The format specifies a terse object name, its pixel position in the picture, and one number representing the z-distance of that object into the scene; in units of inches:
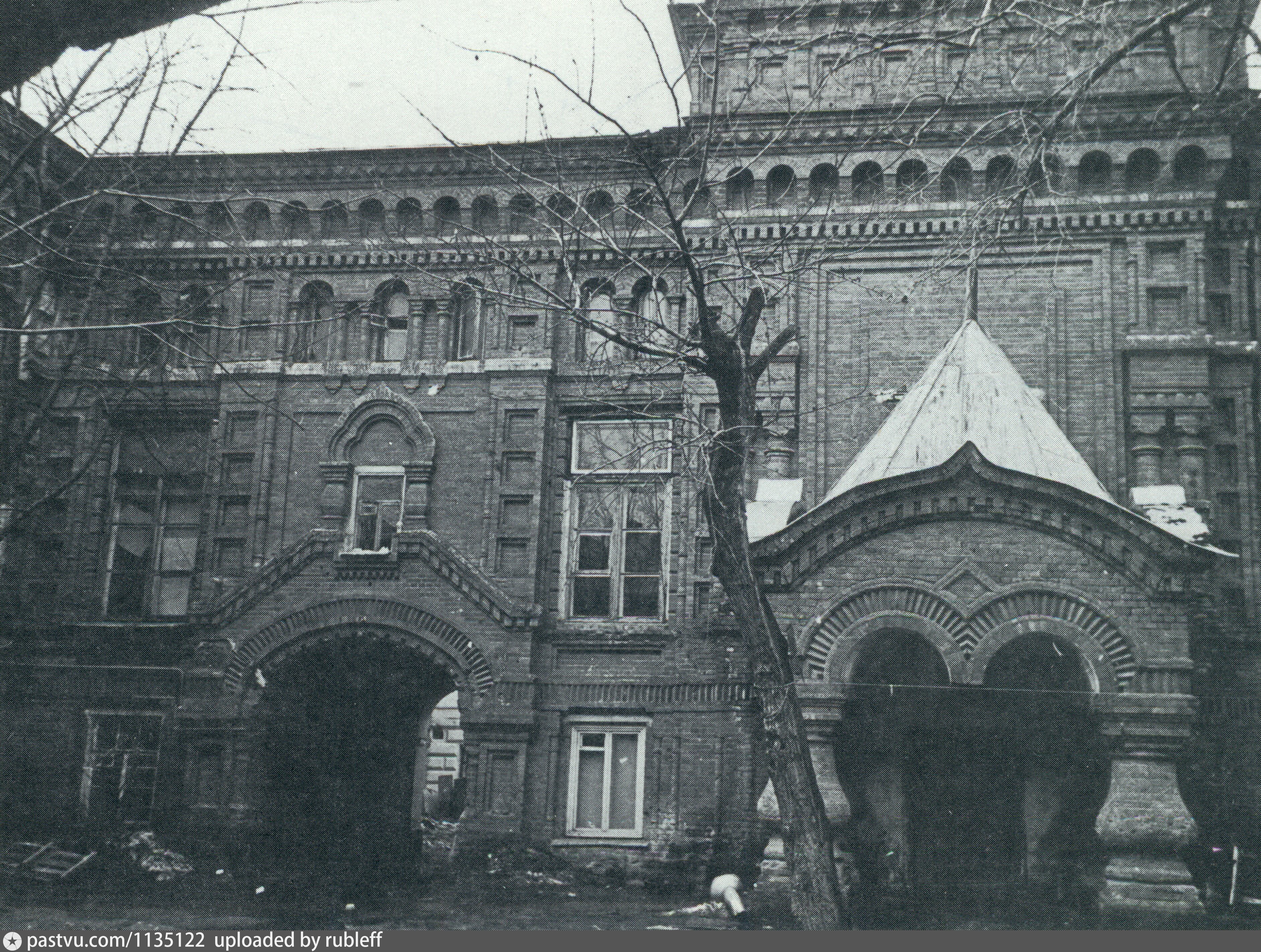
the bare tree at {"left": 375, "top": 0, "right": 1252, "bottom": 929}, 341.1
